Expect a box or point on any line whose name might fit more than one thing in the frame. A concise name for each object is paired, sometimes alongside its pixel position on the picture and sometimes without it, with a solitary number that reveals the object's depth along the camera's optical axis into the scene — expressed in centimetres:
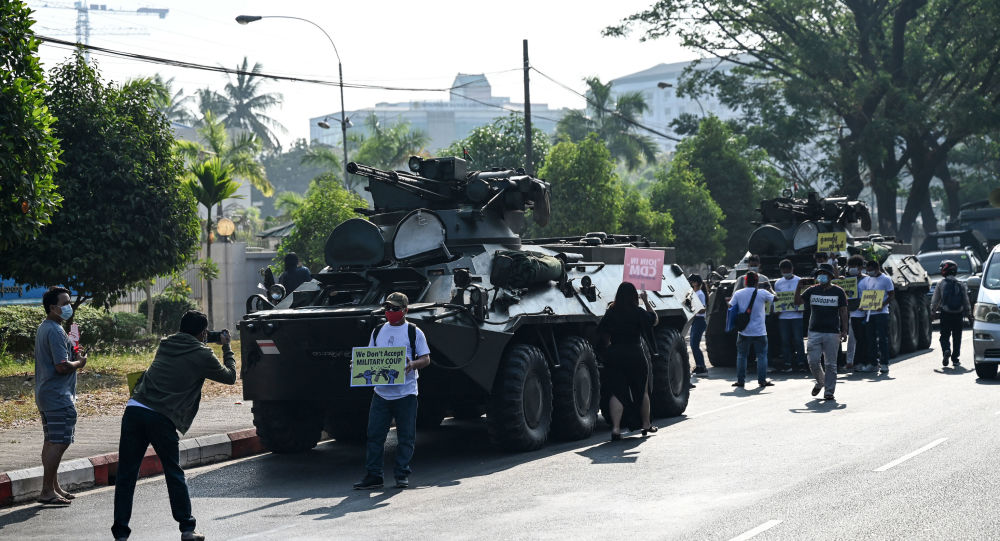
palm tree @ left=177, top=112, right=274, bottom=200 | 3869
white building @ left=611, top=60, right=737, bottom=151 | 18850
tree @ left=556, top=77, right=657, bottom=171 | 6638
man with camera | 819
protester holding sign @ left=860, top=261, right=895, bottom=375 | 1912
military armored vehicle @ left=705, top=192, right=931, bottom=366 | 2094
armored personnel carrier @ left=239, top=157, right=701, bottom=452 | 1146
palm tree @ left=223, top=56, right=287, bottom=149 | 8350
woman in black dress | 1254
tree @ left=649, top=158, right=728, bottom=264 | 3600
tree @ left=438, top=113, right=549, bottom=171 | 3734
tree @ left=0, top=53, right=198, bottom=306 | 1859
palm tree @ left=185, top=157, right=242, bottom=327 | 2730
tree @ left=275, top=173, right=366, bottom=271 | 2794
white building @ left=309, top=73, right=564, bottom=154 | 16312
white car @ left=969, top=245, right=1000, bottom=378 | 1683
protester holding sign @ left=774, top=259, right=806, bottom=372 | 1911
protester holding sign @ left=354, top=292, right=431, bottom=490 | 1035
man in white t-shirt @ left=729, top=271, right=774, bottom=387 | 1797
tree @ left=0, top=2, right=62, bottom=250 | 1277
